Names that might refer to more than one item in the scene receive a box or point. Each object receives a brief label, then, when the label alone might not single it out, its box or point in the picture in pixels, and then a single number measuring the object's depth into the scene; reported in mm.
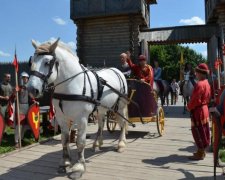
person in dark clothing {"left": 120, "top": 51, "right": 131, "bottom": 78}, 8164
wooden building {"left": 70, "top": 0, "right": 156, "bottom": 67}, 19484
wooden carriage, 8055
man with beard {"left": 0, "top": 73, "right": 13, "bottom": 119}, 9457
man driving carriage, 8180
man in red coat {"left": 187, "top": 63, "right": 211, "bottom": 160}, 6000
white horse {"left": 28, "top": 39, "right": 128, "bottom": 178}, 4762
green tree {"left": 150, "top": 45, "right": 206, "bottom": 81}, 65375
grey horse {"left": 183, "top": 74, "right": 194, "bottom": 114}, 13352
